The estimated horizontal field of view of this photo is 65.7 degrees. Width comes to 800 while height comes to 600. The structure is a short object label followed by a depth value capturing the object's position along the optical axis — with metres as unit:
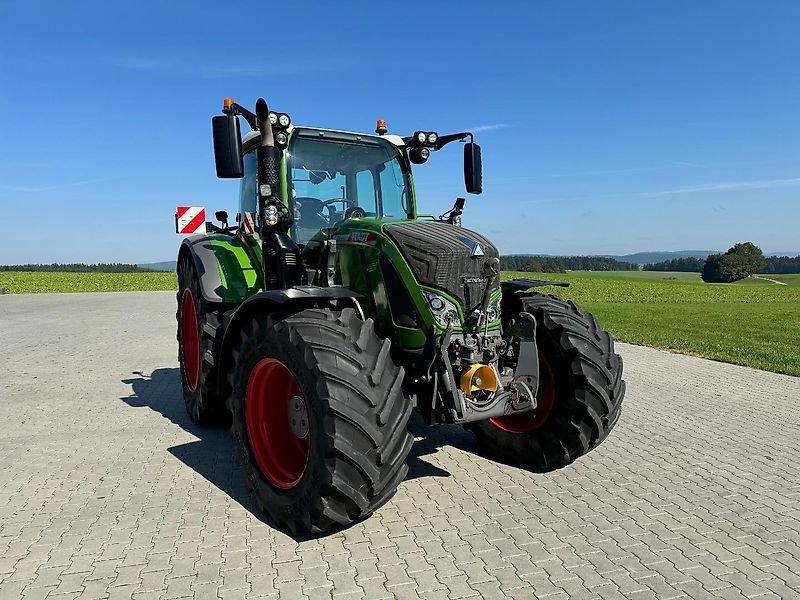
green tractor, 3.30
